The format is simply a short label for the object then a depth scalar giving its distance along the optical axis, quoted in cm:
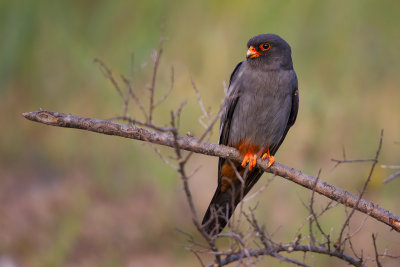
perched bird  948
